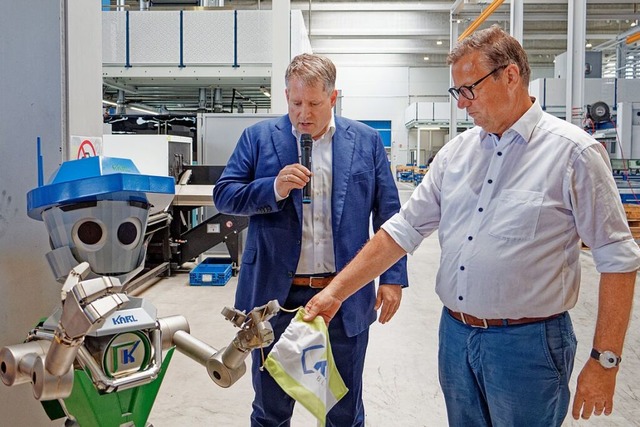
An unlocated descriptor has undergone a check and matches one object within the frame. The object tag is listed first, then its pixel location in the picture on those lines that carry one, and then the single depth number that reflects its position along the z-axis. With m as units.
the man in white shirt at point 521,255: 1.45
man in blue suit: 1.88
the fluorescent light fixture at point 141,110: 9.78
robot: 1.13
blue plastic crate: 5.85
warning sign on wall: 1.69
